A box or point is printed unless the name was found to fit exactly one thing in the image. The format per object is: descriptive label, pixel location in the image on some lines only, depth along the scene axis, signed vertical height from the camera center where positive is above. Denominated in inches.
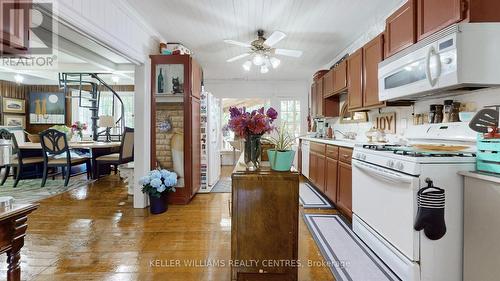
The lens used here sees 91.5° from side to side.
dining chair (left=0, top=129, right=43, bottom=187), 172.6 -19.1
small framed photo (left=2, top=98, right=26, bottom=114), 266.8 +33.7
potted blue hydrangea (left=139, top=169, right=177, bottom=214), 121.6 -26.0
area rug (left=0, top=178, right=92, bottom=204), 148.8 -36.7
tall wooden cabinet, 136.7 +12.6
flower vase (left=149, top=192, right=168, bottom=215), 122.9 -35.0
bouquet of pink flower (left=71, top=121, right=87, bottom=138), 229.6 +7.1
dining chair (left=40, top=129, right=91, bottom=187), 170.9 -9.7
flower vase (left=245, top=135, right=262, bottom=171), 64.2 -4.0
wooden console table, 37.6 -15.8
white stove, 60.8 -19.1
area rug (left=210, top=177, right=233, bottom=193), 167.5 -36.7
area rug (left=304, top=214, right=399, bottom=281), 71.9 -40.1
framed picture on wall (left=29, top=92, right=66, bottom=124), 289.0 +32.6
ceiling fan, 126.6 +49.3
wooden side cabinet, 61.2 -22.2
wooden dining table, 184.5 -11.9
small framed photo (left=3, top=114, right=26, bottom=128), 269.3 +17.3
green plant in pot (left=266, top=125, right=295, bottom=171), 63.7 -4.5
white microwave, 63.6 +21.3
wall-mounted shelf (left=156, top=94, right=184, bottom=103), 139.7 +21.9
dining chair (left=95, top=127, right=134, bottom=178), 172.4 -13.7
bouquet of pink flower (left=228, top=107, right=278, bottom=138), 61.1 +3.8
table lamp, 229.3 +13.7
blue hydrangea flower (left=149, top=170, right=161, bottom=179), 124.2 -20.1
